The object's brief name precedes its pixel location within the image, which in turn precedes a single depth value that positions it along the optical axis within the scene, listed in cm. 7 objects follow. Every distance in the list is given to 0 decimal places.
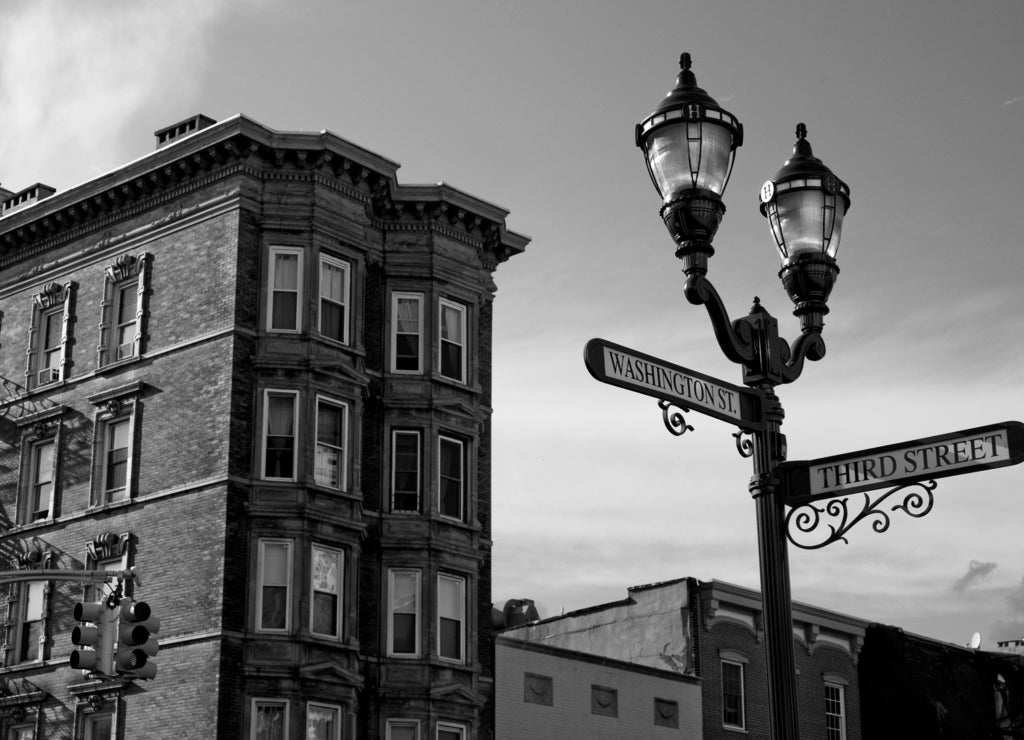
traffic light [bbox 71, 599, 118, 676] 2312
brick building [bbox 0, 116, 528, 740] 3553
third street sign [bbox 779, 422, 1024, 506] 938
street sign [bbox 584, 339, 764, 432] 922
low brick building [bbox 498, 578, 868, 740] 4416
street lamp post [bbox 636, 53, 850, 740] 952
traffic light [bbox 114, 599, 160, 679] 2302
